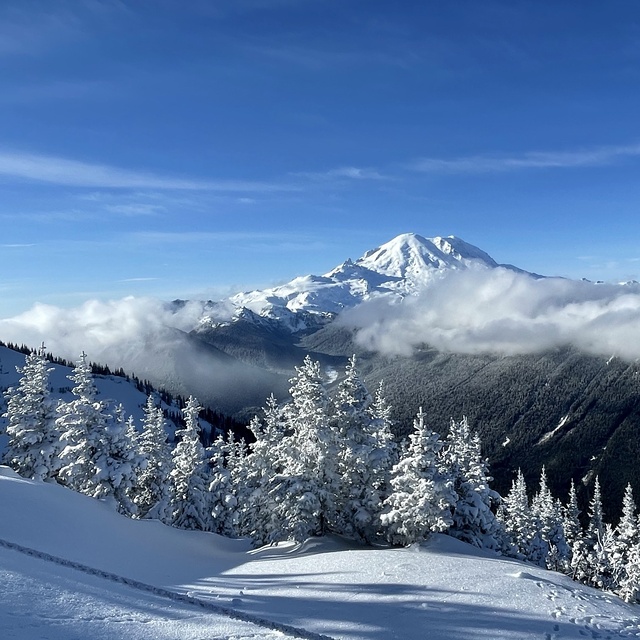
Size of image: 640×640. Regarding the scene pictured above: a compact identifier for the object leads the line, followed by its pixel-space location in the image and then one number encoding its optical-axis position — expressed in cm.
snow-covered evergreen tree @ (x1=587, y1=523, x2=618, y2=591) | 6650
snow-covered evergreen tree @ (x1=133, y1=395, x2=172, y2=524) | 4516
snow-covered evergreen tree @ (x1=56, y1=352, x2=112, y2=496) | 3700
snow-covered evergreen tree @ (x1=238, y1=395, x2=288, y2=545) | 3534
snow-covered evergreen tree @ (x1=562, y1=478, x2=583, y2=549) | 7731
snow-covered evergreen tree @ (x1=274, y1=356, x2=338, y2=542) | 3338
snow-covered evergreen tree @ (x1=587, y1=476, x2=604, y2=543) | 7928
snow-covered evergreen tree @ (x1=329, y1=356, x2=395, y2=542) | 3384
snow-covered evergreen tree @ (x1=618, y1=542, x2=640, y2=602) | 5512
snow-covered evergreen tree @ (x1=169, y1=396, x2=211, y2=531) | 4403
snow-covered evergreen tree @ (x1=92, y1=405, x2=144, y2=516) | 3650
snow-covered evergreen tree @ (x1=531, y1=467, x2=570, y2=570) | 6799
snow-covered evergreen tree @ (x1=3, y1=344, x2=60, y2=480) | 3997
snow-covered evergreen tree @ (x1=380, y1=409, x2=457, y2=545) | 3050
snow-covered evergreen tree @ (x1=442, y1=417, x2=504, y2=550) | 3762
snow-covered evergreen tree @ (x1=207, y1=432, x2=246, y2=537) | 4691
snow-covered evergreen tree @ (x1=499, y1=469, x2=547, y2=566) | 6106
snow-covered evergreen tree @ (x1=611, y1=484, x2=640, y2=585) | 6600
